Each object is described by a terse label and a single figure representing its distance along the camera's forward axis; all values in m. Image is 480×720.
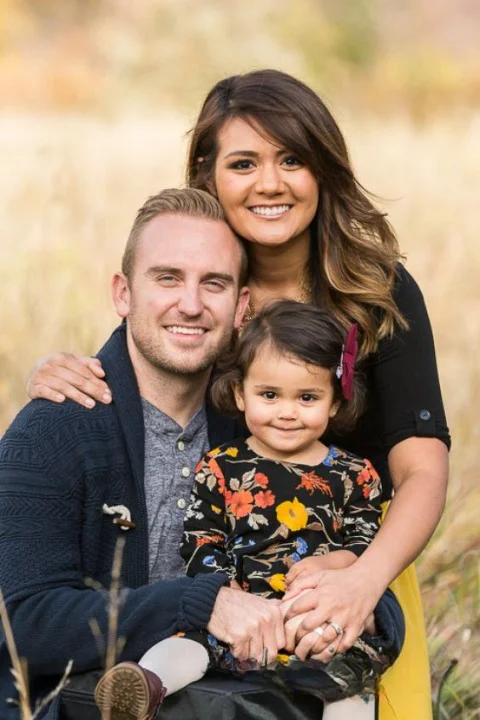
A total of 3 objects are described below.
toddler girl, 5.43
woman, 6.21
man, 5.17
